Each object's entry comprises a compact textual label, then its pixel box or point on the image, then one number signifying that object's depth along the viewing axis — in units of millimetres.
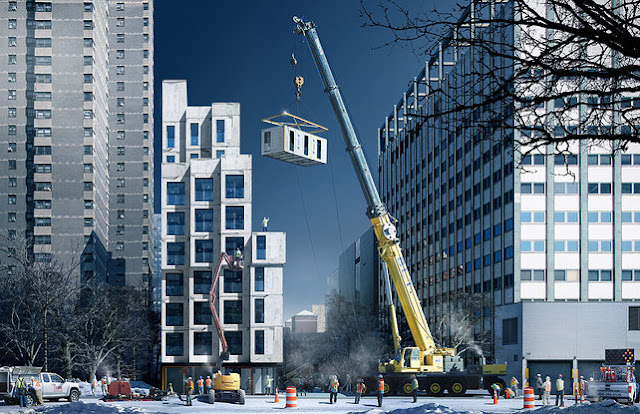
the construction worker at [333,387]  50041
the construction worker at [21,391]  44312
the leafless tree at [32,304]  78000
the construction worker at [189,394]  48000
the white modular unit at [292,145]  48844
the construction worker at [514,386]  55625
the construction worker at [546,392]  48250
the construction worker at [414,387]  49188
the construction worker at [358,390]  49250
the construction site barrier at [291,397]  42538
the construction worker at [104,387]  64062
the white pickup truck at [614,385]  46719
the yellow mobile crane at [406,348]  52875
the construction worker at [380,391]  43925
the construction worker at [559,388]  44434
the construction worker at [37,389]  45575
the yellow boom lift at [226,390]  50281
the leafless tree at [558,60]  12065
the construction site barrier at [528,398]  36438
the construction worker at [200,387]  57547
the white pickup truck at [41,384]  45719
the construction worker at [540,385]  52706
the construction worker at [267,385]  73625
